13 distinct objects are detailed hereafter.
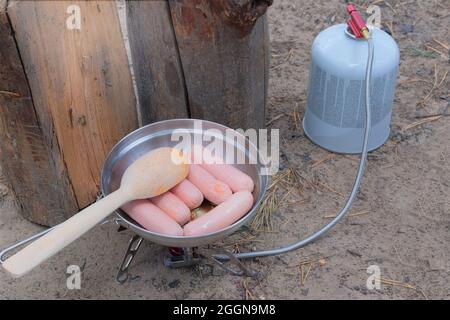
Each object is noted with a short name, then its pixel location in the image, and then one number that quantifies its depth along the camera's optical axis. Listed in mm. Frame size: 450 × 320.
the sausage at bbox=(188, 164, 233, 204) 1712
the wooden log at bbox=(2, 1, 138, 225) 1648
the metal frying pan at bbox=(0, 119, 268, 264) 1710
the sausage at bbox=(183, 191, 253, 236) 1599
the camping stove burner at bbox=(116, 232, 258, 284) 1795
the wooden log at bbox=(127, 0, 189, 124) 1803
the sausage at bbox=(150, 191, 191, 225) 1665
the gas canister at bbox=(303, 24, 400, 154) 2098
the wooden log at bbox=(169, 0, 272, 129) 1719
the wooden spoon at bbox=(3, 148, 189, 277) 1433
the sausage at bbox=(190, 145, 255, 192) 1726
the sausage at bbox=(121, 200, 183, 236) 1598
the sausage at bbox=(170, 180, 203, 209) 1715
